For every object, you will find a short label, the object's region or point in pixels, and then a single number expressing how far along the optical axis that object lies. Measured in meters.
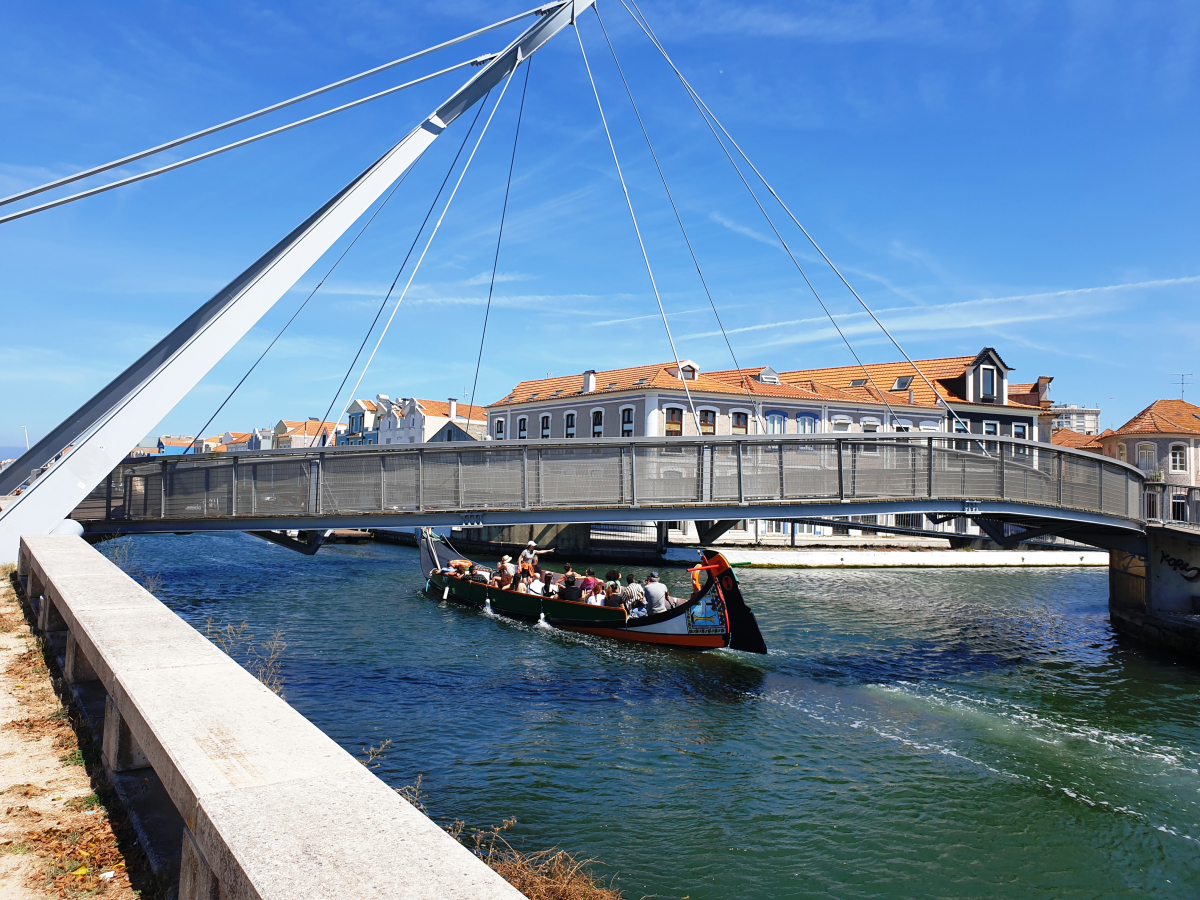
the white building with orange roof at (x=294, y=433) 100.44
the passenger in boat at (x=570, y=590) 24.40
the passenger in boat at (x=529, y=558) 27.92
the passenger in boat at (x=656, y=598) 22.52
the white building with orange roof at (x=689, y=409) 43.88
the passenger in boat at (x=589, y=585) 24.02
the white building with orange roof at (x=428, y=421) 68.81
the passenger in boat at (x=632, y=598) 22.73
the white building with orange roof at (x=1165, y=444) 55.56
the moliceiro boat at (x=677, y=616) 20.50
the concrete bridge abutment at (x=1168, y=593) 22.52
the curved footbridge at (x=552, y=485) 16.31
